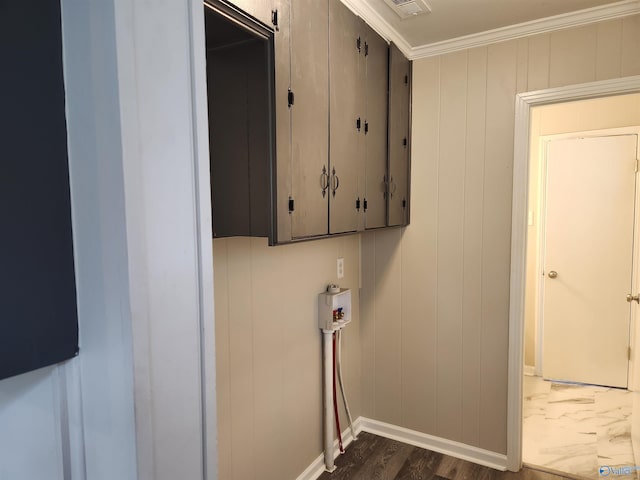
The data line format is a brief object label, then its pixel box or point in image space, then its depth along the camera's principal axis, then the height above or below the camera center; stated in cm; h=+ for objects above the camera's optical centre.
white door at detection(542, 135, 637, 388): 343 -41
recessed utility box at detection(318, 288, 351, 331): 234 -56
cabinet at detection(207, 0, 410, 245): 142 +34
